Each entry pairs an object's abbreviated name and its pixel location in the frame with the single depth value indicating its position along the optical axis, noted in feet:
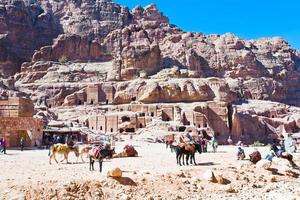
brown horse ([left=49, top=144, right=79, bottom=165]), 84.89
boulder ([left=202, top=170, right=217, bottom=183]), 68.44
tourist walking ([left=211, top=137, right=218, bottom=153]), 126.38
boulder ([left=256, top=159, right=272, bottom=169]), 82.48
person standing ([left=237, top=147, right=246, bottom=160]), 98.89
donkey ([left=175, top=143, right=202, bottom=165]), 82.79
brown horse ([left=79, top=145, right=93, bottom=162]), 93.67
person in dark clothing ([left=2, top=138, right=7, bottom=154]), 109.30
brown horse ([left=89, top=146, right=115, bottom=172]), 71.41
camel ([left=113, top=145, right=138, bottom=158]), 102.53
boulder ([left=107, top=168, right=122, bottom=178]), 63.00
